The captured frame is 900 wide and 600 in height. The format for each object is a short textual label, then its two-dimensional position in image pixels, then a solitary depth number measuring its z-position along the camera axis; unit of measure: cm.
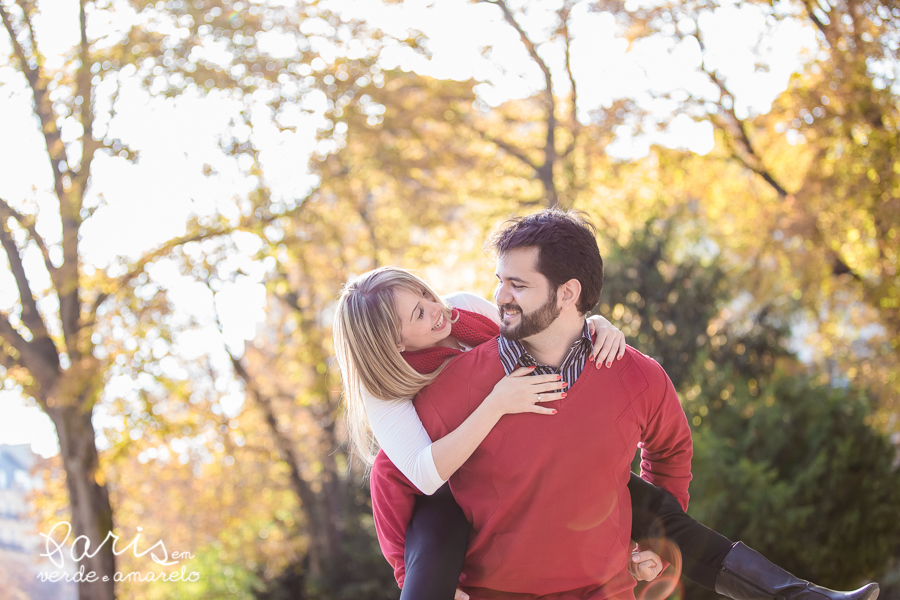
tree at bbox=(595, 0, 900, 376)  633
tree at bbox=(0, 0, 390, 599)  723
